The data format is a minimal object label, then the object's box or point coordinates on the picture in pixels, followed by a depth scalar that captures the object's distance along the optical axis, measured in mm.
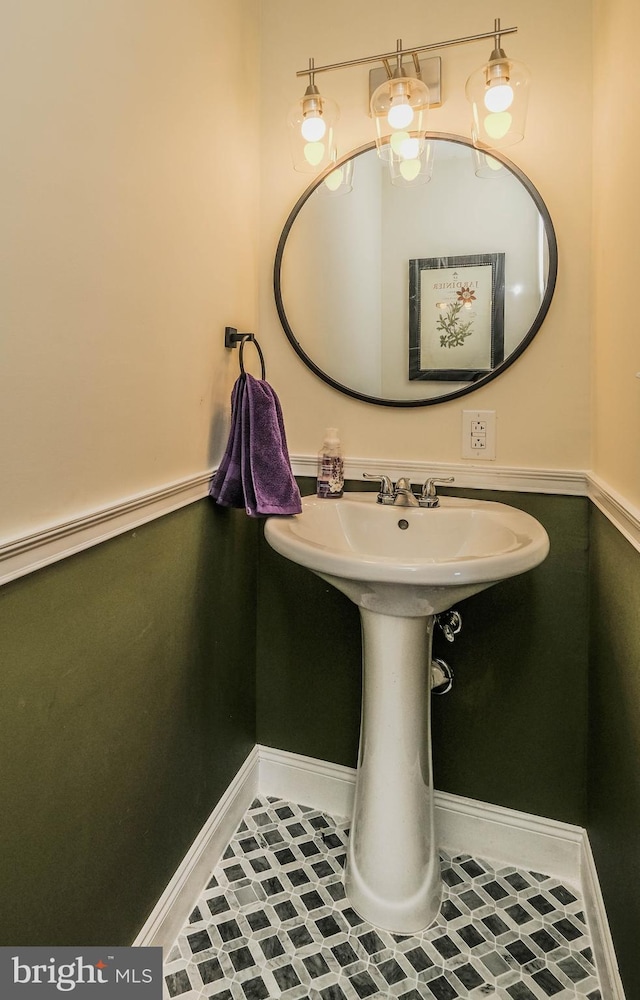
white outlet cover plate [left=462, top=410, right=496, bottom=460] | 1426
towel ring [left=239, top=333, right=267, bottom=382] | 1406
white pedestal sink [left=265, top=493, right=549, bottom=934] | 1200
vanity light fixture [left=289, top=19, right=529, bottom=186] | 1271
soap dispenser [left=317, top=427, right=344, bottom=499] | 1465
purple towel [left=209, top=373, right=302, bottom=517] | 1306
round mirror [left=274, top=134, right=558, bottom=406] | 1370
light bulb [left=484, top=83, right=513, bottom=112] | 1263
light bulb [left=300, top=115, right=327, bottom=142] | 1417
